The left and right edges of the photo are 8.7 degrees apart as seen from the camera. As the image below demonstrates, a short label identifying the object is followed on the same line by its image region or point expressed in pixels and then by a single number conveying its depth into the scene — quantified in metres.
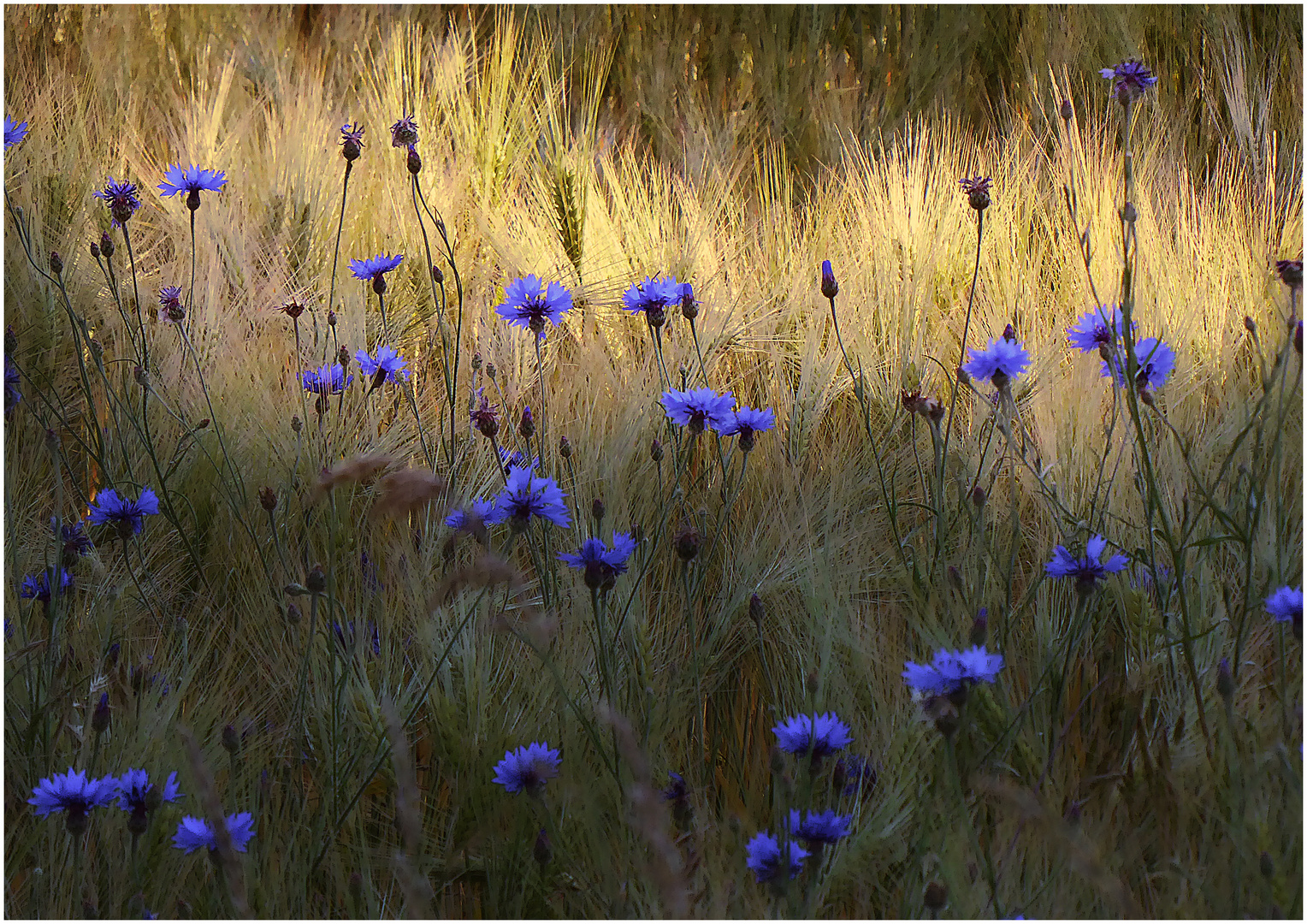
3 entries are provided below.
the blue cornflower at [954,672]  3.30
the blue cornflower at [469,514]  3.39
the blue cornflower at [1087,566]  3.36
